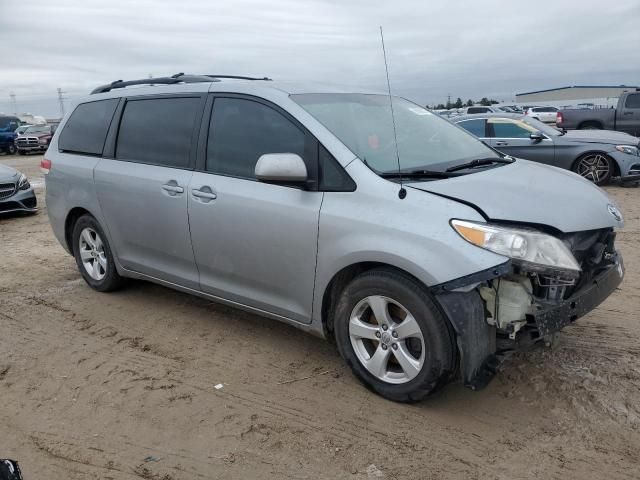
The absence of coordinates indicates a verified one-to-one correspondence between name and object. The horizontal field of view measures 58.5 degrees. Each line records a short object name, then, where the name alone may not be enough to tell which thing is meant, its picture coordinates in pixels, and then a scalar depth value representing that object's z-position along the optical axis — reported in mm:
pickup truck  15484
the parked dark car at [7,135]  29423
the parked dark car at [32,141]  27812
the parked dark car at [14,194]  9539
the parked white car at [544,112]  38316
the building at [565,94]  67125
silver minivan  2957
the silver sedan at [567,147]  10523
